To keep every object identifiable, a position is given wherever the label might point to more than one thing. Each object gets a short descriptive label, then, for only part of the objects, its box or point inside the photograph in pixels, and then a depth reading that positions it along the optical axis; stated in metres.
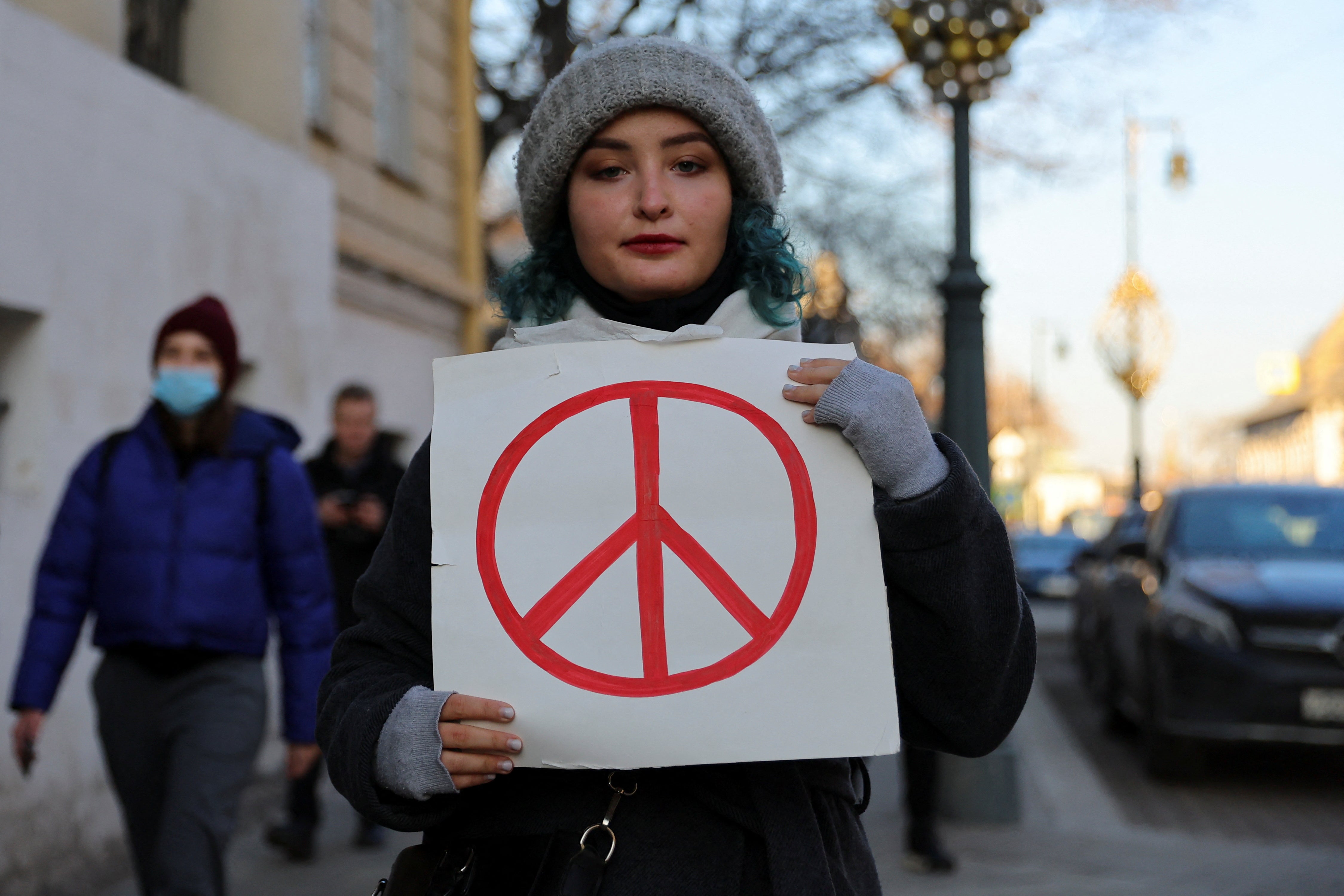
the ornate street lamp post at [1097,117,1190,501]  18.62
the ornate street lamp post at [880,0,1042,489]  7.00
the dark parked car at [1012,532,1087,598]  26.66
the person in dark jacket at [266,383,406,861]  6.37
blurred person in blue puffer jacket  3.58
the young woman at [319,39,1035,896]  1.56
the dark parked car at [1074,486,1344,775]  7.23
